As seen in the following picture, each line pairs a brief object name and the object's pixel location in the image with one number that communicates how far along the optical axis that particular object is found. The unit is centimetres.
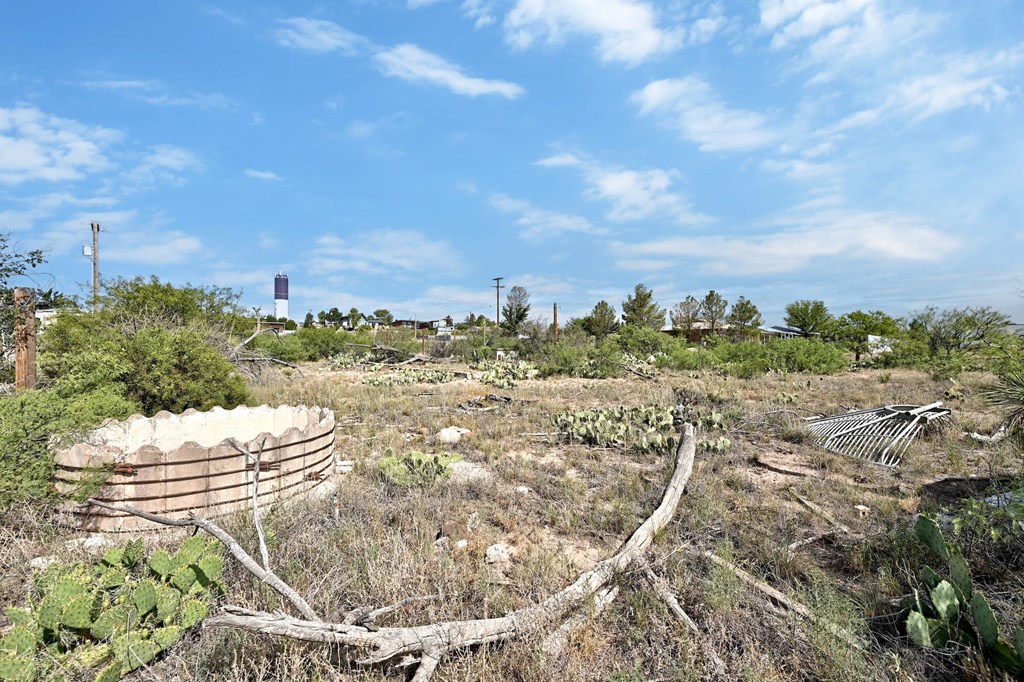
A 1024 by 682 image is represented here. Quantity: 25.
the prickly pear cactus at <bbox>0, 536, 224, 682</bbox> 221
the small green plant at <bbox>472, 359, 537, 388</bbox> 1623
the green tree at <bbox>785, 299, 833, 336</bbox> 4037
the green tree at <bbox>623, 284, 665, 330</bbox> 4400
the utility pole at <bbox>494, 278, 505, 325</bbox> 4556
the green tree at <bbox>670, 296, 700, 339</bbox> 4644
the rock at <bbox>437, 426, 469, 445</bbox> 818
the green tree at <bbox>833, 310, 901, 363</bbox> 2594
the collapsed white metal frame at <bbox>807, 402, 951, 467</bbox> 676
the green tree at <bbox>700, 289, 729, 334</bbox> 4794
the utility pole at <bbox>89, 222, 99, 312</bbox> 2540
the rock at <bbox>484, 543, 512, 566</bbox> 382
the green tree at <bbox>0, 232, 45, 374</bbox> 689
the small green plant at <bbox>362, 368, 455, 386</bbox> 1659
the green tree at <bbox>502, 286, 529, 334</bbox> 3814
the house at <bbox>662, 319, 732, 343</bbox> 4202
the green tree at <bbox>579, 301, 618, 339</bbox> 3572
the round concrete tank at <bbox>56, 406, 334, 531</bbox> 430
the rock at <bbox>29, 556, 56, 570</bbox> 344
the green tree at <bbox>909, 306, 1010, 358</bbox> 1828
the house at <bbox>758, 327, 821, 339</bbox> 4197
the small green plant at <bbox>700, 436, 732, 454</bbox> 703
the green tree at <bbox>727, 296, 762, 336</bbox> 4783
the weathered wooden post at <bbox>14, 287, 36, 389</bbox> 658
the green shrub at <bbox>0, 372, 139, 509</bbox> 386
